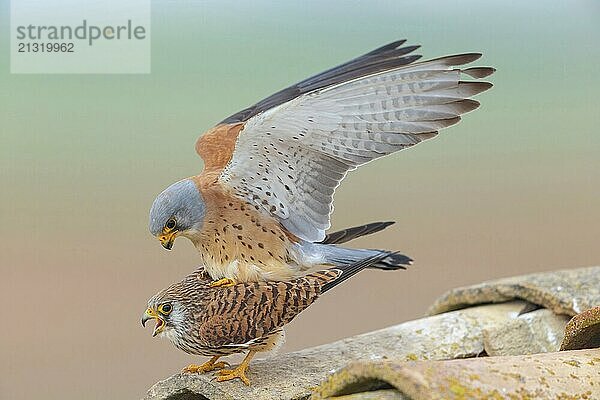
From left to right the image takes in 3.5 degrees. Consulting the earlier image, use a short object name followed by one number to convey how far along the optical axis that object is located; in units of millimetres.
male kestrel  7835
